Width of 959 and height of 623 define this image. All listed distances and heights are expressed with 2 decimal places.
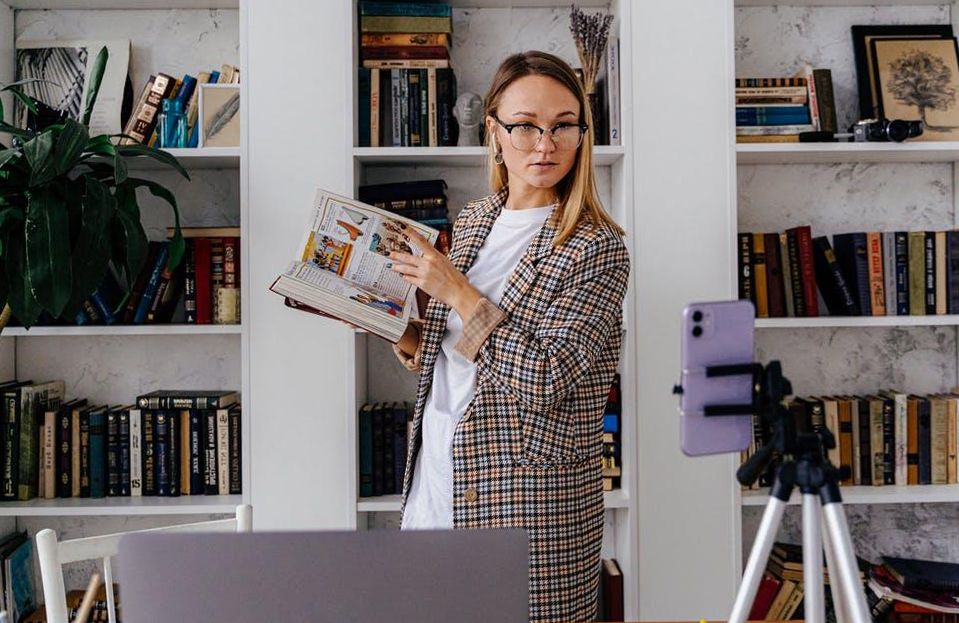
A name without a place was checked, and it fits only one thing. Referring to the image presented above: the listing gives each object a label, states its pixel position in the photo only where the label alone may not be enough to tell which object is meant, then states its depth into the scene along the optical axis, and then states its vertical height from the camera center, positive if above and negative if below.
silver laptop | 0.68 -0.21
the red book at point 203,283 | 2.21 +0.16
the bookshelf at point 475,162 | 2.37 +0.53
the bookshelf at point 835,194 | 2.46 +0.44
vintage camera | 2.14 +0.57
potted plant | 1.74 +0.28
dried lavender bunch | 2.15 +0.83
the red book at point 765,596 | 2.23 -0.77
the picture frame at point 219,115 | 2.21 +0.65
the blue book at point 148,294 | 2.20 +0.13
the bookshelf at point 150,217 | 2.42 +0.38
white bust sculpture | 2.17 +0.63
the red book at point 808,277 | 2.25 +0.17
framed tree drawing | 2.28 +0.76
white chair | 1.15 -0.36
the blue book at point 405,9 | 2.21 +0.94
